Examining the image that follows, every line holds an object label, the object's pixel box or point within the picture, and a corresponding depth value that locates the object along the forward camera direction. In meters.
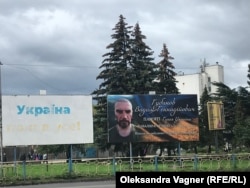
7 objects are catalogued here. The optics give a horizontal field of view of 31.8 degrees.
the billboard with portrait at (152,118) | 28.62
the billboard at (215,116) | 34.84
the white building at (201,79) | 95.31
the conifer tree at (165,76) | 49.09
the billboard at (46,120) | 26.31
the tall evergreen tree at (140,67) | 44.81
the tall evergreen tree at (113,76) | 44.72
